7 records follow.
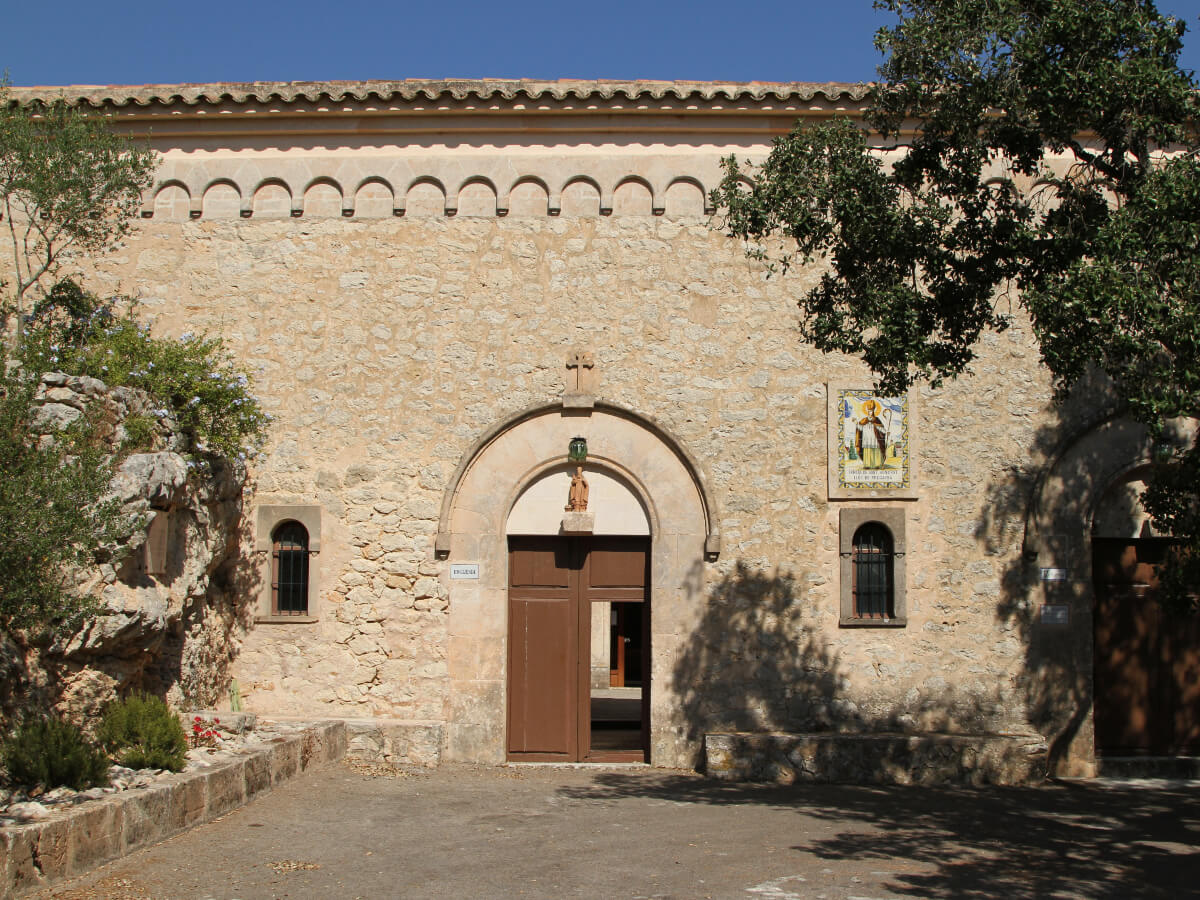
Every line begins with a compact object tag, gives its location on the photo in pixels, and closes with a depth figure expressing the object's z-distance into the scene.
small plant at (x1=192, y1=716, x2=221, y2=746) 9.66
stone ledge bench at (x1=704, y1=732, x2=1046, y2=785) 11.57
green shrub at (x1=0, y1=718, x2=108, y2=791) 7.50
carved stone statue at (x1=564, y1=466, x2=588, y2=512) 12.23
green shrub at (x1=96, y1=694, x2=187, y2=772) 8.52
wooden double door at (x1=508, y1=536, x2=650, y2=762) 12.27
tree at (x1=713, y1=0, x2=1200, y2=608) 7.61
